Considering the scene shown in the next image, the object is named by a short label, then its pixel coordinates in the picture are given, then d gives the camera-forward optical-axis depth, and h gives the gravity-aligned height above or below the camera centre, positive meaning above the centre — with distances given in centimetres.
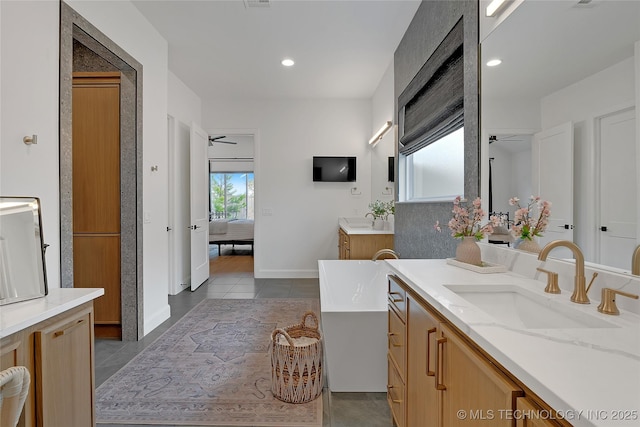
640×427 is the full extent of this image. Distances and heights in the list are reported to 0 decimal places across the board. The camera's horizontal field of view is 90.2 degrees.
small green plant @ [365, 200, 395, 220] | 392 +3
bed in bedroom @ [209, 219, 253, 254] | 767 -51
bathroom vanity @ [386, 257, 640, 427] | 50 -29
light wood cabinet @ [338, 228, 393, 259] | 351 -36
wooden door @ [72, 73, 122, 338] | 281 +18
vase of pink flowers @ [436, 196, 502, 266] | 154 -9
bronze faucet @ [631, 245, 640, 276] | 89 -14
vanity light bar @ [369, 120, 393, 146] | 374 +102
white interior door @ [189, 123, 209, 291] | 430 +7
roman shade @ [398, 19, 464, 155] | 199 +86
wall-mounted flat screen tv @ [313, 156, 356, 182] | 504 +69
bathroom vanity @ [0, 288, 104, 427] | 111 -54
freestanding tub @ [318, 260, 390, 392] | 187 -82
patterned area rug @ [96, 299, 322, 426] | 175 -112
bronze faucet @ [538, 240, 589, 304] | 96 -22
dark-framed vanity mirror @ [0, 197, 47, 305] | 131 -17
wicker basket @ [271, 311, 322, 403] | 184 -93
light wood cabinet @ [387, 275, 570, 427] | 63 -45
